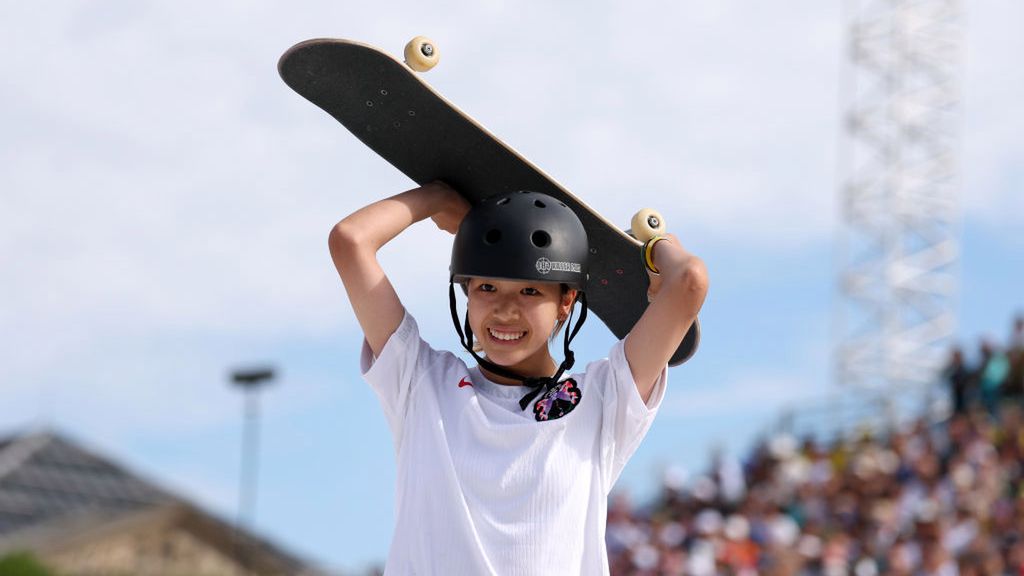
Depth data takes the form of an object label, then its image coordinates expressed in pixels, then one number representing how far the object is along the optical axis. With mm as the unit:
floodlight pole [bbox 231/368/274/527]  28734
